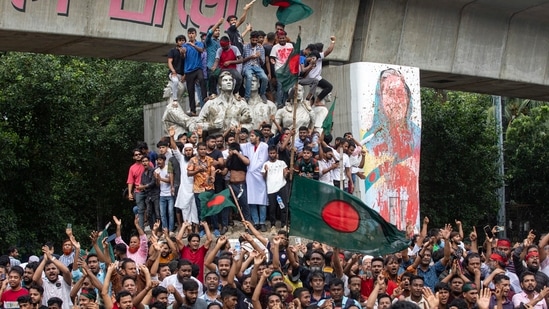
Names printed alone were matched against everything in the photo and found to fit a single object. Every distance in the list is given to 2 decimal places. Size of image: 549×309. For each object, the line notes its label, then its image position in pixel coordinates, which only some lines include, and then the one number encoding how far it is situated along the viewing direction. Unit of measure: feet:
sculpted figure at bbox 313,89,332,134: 61.36
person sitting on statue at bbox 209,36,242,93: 55.36
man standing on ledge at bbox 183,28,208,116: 56.34
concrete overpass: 61.57
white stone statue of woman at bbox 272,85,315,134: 57.62
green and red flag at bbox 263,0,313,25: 52.47
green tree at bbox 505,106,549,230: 105.09
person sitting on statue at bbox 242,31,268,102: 56.39
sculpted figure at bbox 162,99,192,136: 58.23
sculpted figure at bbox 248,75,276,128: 57.21
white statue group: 55.98
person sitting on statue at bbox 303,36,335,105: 58.85
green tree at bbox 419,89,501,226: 97.86
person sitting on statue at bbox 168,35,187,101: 57.26
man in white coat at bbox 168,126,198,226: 50.93
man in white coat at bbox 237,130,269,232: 51.67
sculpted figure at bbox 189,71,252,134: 55.93
